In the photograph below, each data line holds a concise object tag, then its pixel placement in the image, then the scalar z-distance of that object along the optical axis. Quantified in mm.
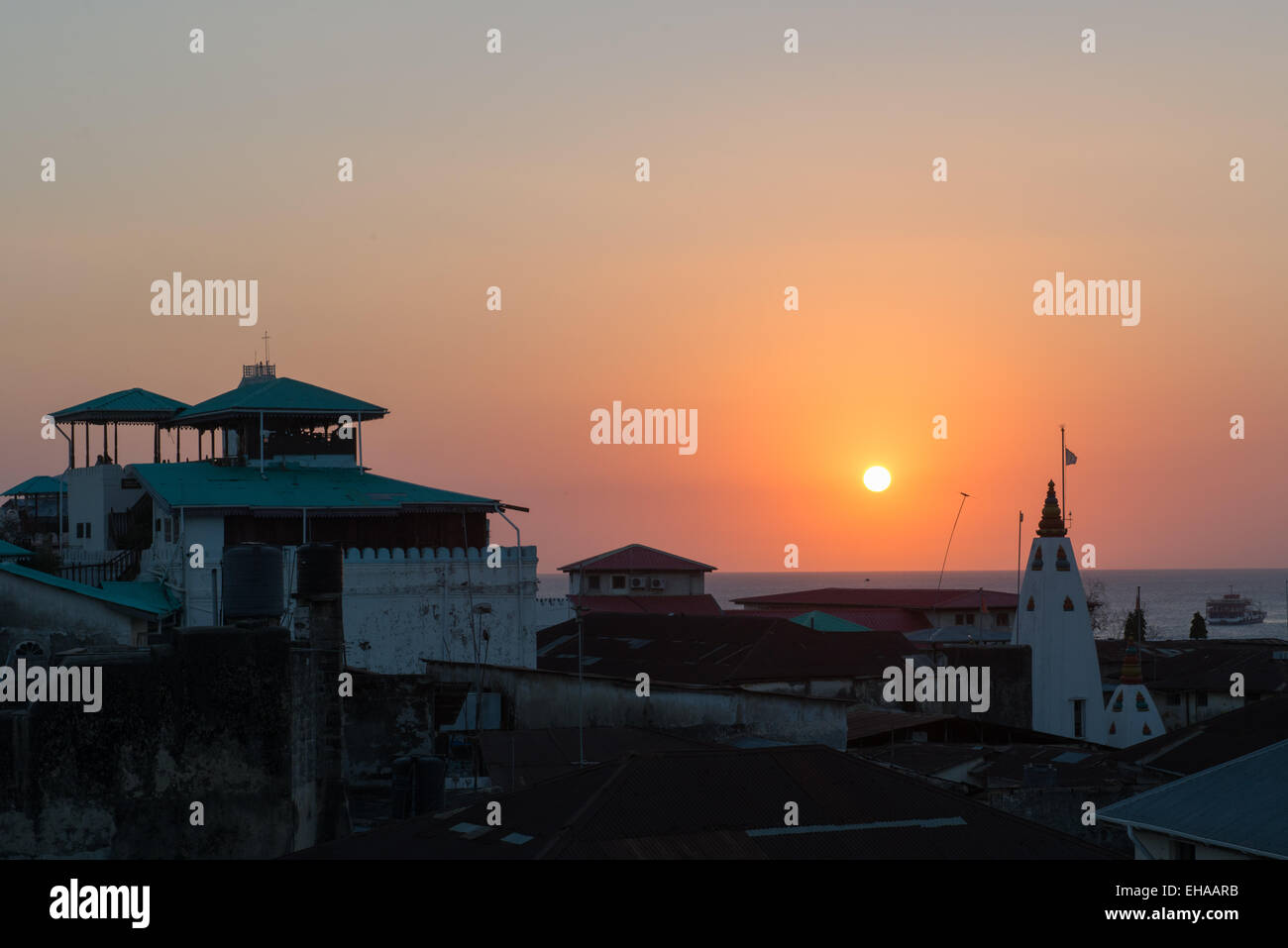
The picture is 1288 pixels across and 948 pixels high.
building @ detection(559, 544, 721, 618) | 104500
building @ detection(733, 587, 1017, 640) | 109625
